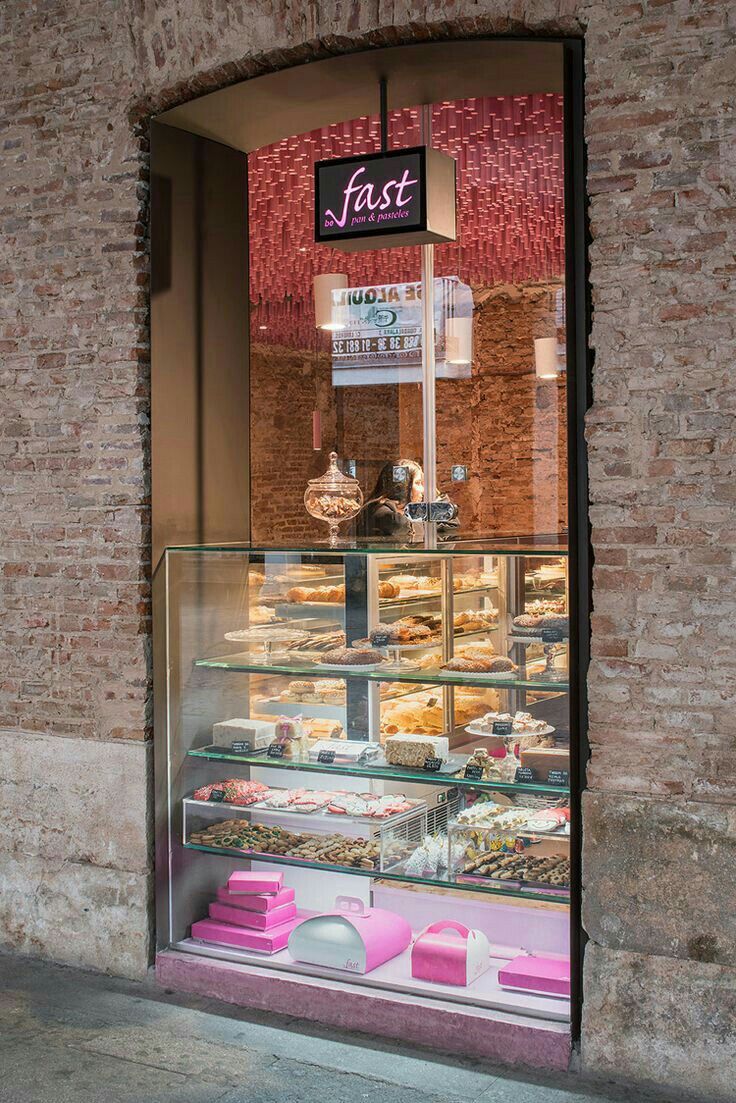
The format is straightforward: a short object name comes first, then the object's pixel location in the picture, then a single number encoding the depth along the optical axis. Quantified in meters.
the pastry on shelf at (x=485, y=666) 4.10
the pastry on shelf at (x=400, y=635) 4.29
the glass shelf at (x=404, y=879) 4.02
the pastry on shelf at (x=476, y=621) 4.12
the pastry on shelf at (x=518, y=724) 4.05
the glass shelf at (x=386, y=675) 4.07
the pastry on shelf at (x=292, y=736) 4.60
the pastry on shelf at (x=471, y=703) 4.20
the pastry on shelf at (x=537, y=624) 3.98
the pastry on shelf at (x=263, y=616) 4.66
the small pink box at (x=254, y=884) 4.80
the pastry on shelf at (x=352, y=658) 4.36
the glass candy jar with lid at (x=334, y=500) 5.26
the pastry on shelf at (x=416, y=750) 4.29
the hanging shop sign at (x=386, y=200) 4.40
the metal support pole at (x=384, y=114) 4.49
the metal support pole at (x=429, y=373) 5.09
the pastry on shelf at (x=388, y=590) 4.29
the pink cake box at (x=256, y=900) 4.74
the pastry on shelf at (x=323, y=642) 4.45
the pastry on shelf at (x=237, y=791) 4.76
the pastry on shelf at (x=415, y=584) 4.19
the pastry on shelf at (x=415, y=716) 4.36
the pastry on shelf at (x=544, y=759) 3.98
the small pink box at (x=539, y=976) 4.04
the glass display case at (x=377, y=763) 4.07
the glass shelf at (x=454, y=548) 3.99
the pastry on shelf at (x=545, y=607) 3.98
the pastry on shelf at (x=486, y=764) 4.16
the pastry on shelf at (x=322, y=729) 4.52
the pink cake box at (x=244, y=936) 4.60
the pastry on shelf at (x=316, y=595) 4.40
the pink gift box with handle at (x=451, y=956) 4.16
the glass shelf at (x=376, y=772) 4.04
